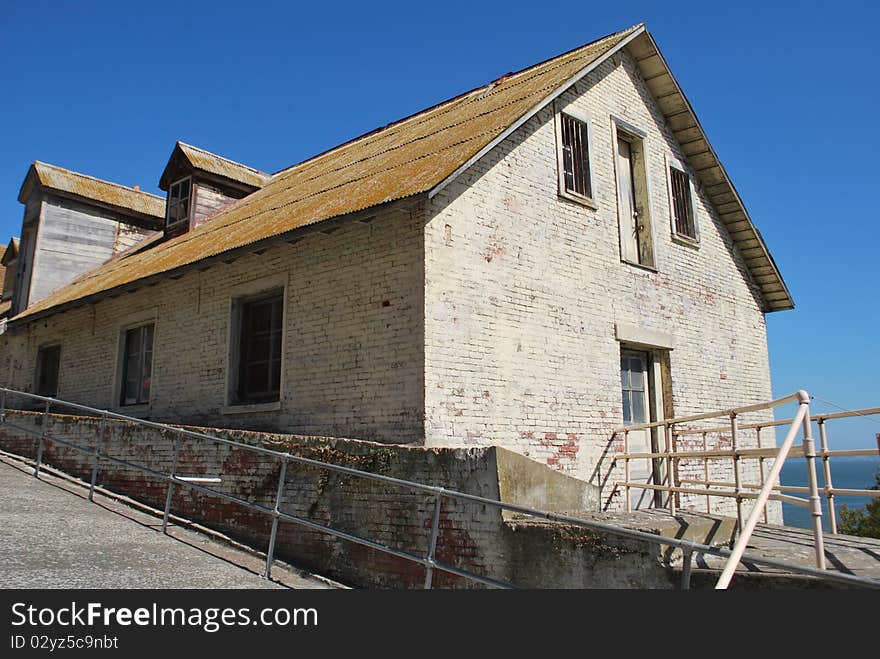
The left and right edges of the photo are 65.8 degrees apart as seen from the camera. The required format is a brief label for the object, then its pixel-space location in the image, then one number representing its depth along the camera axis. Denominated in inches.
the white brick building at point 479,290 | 332.8
